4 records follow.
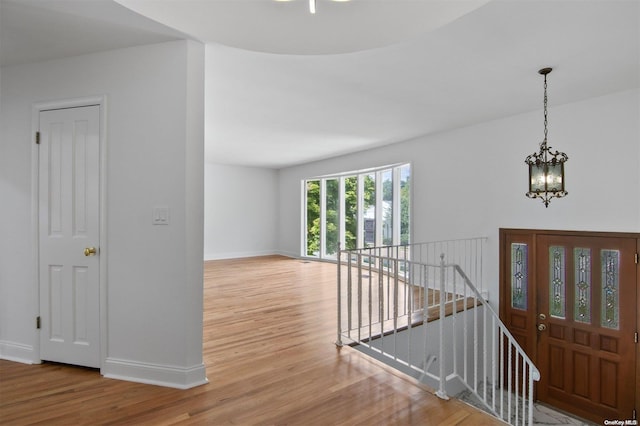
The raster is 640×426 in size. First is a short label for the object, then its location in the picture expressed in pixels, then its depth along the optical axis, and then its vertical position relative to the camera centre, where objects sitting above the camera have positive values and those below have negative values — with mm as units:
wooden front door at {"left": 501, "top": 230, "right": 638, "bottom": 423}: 3453 -1166
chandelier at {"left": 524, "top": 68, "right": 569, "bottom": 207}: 3023 +371
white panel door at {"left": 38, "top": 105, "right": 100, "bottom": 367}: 2457 -152
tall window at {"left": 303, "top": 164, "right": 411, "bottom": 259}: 6007 +99
